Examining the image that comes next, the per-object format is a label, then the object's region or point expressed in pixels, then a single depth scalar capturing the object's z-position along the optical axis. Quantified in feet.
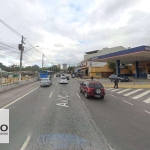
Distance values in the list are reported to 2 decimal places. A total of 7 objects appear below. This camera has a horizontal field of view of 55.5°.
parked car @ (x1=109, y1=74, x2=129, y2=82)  114.35
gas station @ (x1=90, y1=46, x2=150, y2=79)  90.86
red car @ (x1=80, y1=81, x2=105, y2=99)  43.91
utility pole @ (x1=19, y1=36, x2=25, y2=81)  97.46
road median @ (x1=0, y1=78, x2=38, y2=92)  63.32
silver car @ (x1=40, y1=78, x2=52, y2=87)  84.76
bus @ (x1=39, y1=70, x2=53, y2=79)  142.42
